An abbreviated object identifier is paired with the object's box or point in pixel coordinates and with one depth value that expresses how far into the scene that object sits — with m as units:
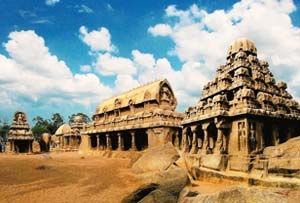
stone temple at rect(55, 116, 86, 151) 43.88
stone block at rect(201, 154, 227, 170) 14.58
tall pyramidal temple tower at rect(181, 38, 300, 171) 14.69
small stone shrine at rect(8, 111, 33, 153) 34.61
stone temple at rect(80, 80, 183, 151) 24.47
